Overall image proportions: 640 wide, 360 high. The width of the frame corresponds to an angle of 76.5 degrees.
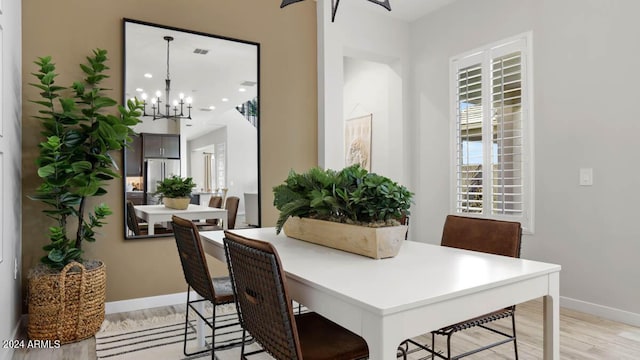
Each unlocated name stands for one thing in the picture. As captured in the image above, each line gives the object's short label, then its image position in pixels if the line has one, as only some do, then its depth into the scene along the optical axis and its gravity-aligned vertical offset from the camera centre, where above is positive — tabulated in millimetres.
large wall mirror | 3297 +554
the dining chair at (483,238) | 1800 -295
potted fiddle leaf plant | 2525 -69
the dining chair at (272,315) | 1241 -452
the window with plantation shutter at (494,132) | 3572 +457
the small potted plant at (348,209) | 1630 -125
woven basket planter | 2504 -780
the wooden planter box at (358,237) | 1603 -240
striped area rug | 2402 -1032
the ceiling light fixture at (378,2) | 1957 +875
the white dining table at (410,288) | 1053 -317
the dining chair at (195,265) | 1931 -433
